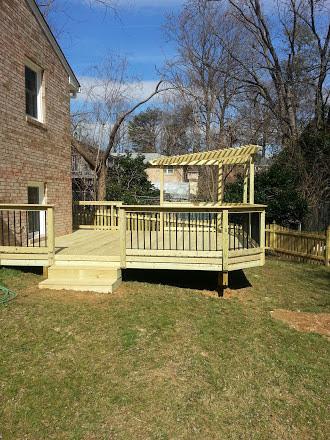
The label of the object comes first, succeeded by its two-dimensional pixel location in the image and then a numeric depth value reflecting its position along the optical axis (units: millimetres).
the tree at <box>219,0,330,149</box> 21516
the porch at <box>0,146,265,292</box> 6762
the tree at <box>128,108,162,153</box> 49281
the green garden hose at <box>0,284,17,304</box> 6085
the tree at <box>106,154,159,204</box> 29672
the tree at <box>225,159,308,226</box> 15344
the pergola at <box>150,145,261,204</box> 10625
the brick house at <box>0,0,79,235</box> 8031
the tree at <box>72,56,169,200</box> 20062
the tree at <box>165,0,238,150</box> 24750
